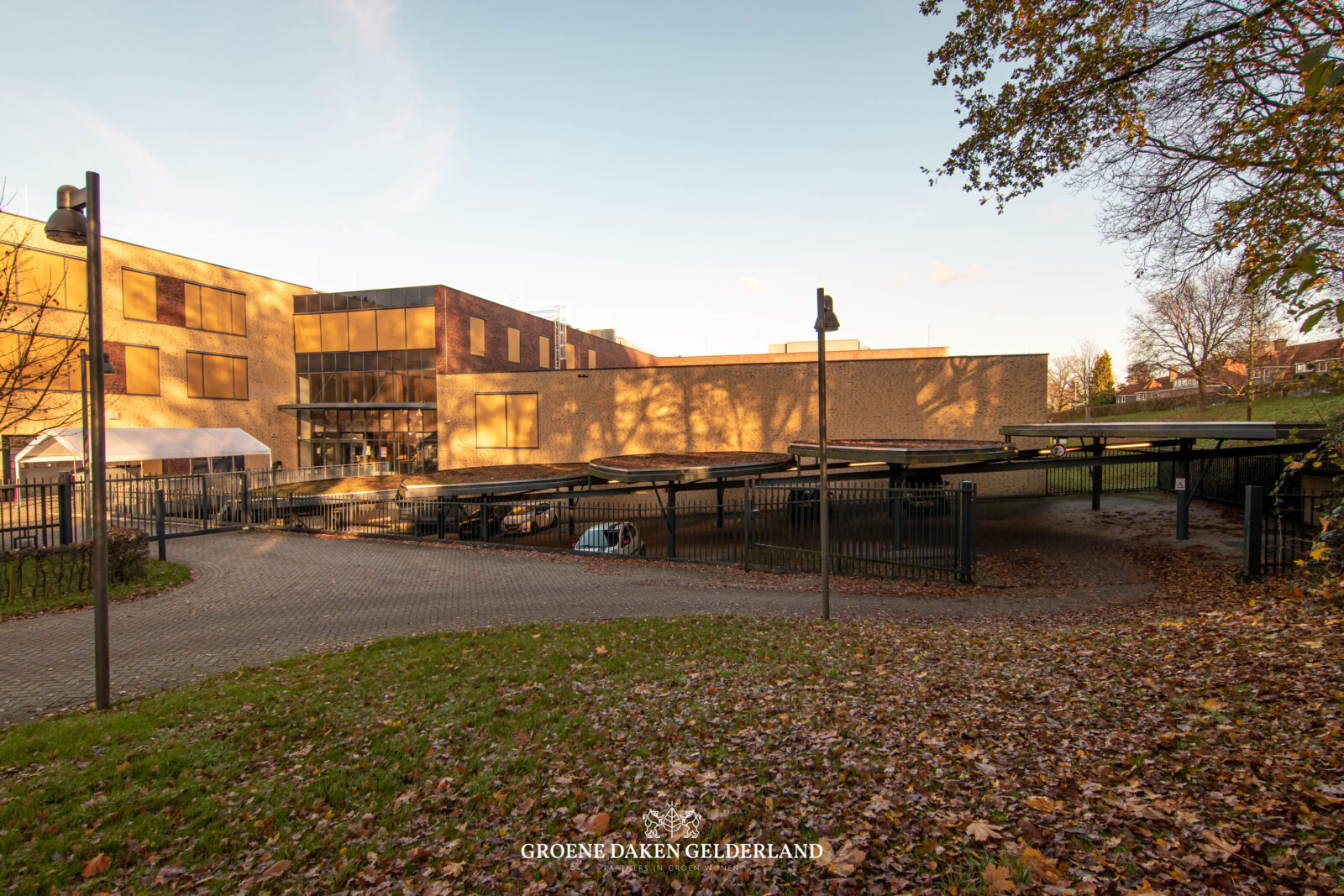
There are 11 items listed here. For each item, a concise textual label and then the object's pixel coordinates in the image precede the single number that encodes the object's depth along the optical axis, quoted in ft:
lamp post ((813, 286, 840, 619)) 24.61
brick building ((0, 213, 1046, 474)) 81.61
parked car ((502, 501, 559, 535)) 61.87
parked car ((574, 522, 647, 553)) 52.65
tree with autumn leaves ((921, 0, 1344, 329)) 24.36
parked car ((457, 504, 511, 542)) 58.65
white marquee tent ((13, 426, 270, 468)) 72.23
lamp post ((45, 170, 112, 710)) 17.90
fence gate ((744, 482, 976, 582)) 39.52
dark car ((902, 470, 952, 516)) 38.65
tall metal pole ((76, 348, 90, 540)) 42.76
